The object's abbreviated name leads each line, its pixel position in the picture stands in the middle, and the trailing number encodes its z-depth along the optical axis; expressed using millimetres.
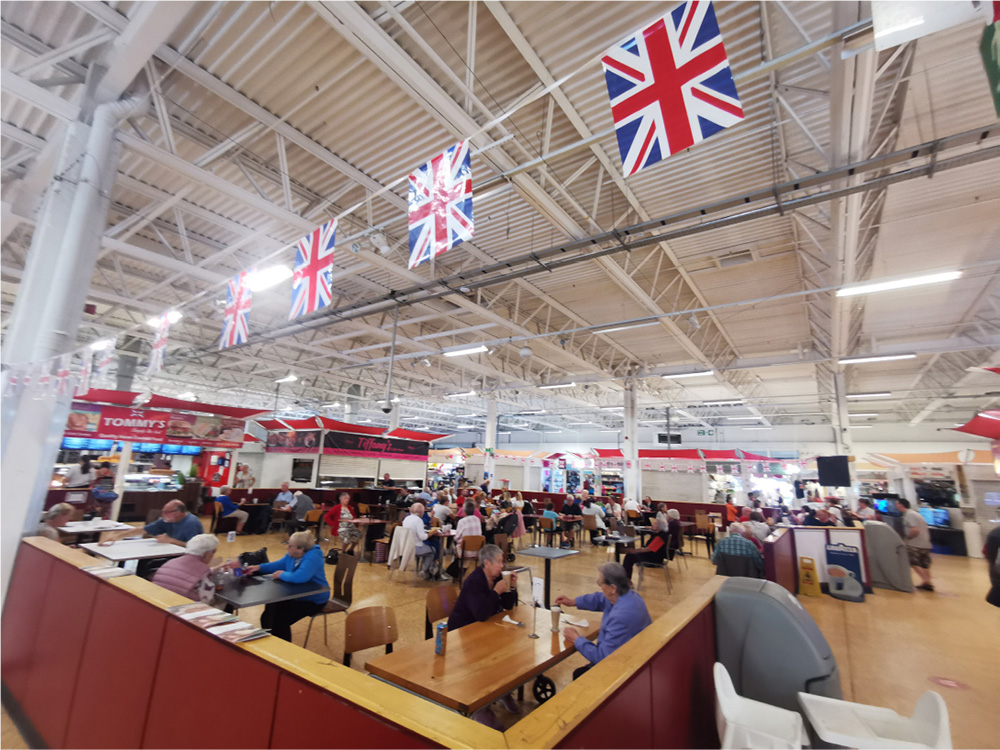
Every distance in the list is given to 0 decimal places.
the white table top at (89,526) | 5398
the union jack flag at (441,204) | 3631
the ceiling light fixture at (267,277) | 6207
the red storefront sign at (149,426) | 9016
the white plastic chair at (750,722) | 2008
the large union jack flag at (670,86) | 2441
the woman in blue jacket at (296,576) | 3854
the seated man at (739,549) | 5863
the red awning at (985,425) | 6621
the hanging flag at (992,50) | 1840
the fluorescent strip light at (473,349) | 9830
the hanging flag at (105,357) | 4727
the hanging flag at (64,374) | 3953
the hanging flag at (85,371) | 4223
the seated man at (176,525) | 5332
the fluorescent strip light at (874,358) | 9211
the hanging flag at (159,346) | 7371
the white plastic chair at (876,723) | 1871
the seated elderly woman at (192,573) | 3301
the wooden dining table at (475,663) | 2205
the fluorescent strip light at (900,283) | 5922
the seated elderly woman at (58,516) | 5414
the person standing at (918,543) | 7719
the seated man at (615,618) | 2678
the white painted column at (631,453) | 14625
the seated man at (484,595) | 3322
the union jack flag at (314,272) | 5156
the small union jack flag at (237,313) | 6477
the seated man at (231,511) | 9984
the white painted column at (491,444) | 17852
